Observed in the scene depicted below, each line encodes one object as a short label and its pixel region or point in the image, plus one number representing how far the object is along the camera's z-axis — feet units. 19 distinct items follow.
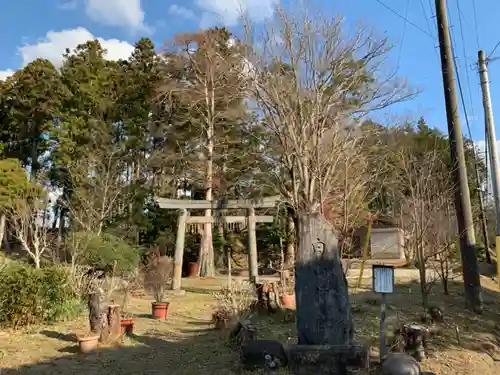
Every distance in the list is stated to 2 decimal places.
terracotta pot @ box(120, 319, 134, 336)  21.27
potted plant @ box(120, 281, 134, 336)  21.20
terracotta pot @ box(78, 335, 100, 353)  18.49
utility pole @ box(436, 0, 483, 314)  26.55
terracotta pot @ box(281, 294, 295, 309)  26.30
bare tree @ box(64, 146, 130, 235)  55.06
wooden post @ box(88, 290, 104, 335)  19.61
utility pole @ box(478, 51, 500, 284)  28.37
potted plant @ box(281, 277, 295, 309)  26.37
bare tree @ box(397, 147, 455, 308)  25.70
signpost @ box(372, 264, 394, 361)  15.67
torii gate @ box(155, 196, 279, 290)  43.39
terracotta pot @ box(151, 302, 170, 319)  26.66
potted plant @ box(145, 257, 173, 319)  26.76
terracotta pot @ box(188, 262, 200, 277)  60.64
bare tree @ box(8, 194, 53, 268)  42.24
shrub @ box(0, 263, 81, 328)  22.88
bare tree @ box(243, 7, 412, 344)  24.35
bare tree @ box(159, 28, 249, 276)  59.93
